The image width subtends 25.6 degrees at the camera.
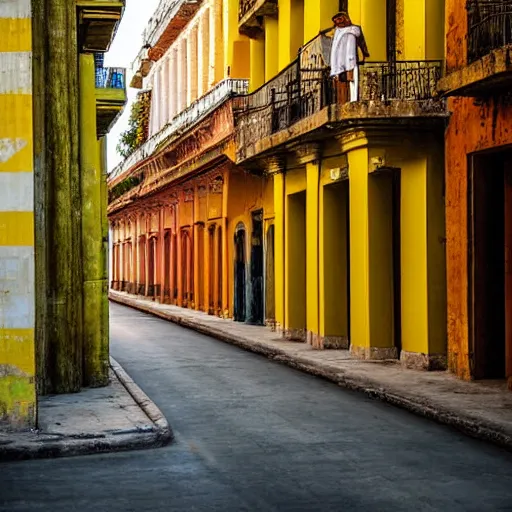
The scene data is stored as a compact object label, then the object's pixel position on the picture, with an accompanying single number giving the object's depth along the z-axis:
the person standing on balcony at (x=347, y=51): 16.25
